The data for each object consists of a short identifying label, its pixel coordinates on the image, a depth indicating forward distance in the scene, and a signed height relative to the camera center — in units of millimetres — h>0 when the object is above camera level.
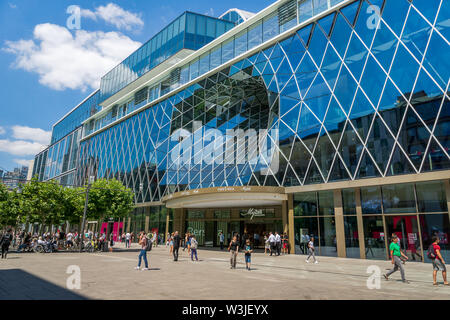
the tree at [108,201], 34344 +2929
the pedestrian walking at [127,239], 34319 -1226
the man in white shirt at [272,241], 25184 -915
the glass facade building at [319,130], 20359 +8802
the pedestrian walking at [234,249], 16328 -1046
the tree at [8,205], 36706 +2581
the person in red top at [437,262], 11228 -1113
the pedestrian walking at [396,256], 12109 -974
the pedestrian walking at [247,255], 16088 -1326
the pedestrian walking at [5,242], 19819 -1003
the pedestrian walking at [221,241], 31144 -1202
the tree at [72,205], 35000 +2549
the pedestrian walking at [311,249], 19859 -1197
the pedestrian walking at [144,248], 14430 -981
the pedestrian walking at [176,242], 19391 -853
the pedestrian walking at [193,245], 20027 -1082
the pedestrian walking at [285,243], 26438 -1117
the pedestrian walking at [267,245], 26031 -1285
